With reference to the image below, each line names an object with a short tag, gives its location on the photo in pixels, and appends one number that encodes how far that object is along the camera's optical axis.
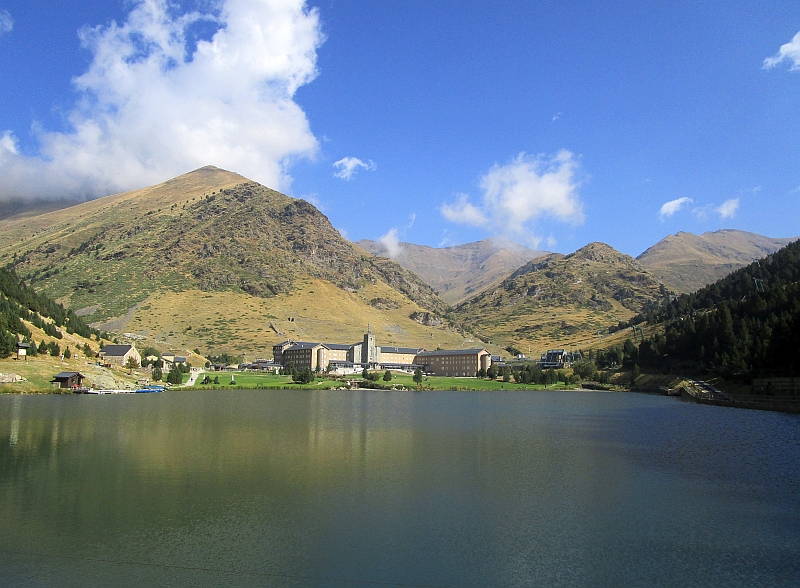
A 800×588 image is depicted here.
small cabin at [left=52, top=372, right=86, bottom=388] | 76.94
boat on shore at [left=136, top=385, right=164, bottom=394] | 85.58
